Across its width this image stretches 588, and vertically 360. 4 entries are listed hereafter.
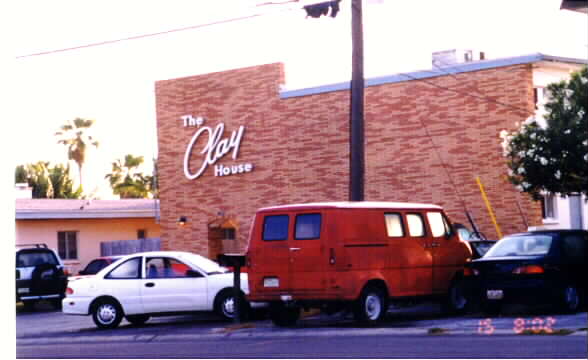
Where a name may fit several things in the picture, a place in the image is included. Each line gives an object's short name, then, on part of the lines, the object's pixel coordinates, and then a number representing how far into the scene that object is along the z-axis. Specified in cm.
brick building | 2830
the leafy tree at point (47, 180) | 5916
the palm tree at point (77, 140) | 6700
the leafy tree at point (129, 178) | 6906
